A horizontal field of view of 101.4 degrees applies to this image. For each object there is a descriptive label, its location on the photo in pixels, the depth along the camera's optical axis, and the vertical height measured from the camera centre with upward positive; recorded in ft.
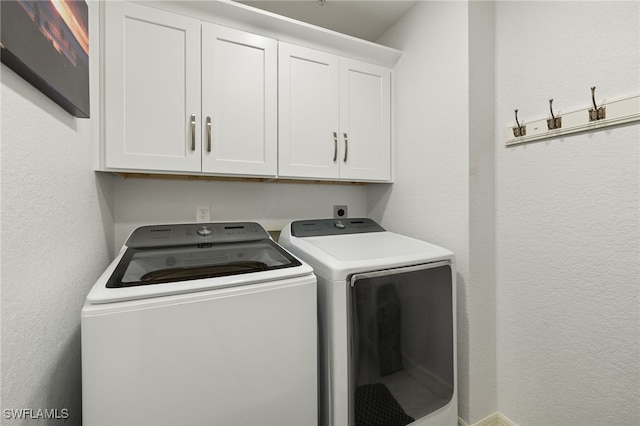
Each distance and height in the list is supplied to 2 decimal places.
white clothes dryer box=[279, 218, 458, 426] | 3.70 -1.83
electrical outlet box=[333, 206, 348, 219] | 7.05 +0.04
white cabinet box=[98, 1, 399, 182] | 4.17 +2.17
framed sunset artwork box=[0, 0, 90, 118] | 1.98 +1.55
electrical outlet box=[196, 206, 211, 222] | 5.65 +0.01
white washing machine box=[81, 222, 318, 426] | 2.62 -1.43
